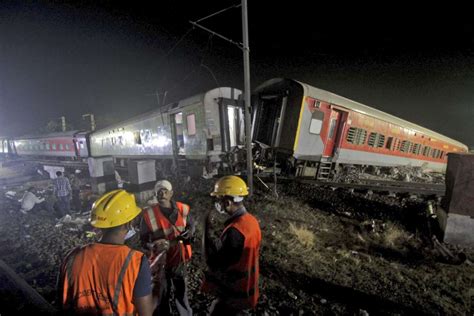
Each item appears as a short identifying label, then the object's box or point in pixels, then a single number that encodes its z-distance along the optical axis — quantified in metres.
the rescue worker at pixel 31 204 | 7.87
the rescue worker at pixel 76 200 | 8.45
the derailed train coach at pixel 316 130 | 8.96
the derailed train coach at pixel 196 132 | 9.01
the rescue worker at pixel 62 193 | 7.29
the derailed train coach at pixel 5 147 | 30.41
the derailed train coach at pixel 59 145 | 19.88
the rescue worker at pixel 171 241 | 2.63
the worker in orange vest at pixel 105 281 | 1.40
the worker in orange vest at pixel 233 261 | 1.91
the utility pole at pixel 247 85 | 7.03
